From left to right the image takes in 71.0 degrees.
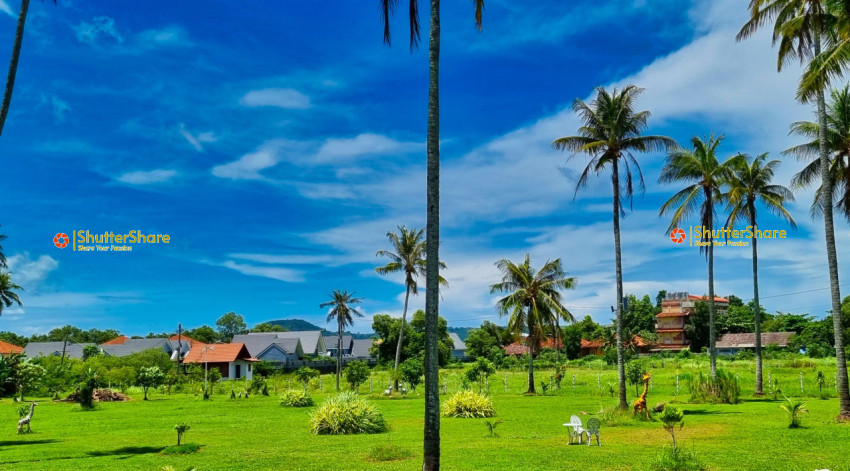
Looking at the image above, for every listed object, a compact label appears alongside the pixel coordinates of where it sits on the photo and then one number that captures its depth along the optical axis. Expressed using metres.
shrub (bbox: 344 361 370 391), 41.91
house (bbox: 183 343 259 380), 68.06
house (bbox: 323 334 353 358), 108.56
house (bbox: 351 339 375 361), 106.86
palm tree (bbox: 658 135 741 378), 31.30
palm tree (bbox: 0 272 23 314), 64.06
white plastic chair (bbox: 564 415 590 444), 17.23
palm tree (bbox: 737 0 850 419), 20.14
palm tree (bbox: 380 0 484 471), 10.62
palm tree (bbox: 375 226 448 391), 46.81
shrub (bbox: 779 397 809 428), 19.23
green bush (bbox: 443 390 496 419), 26.97
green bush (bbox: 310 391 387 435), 20.98
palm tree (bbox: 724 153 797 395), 32.97
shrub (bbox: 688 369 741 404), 28.69
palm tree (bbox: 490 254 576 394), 40.56
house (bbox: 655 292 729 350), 92.31
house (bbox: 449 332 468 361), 128.05
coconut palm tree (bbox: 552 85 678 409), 25.72
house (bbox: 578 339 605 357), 91.94
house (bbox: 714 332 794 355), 79.06
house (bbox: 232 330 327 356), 86.19
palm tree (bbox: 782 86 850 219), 23.84
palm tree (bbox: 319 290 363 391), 58.06
